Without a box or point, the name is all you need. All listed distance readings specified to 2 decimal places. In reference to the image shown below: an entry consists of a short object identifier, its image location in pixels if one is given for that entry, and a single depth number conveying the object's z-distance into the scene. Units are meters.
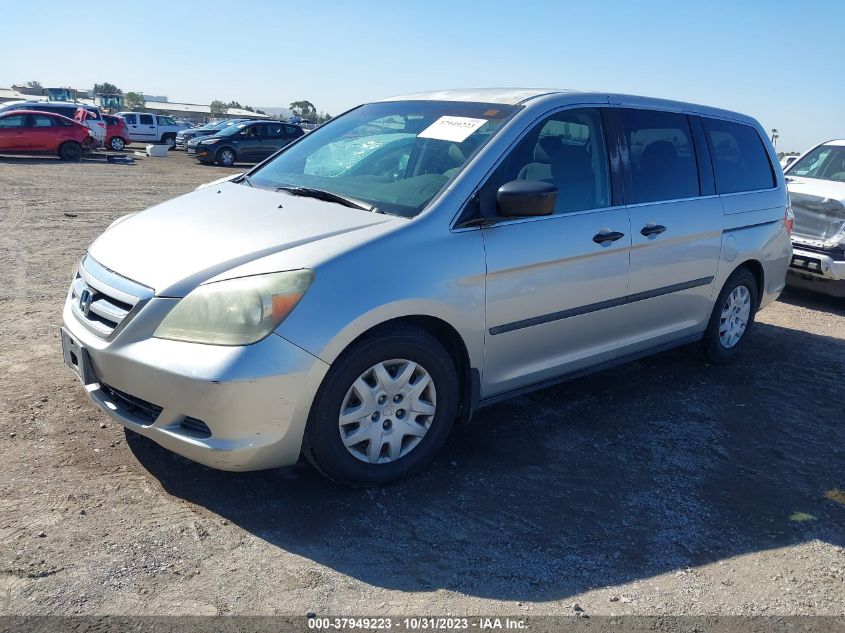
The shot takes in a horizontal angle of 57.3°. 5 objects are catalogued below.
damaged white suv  7.89
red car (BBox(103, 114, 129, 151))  28.80
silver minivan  3.17
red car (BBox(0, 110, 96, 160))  22.75
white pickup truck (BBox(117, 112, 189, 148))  36.47
